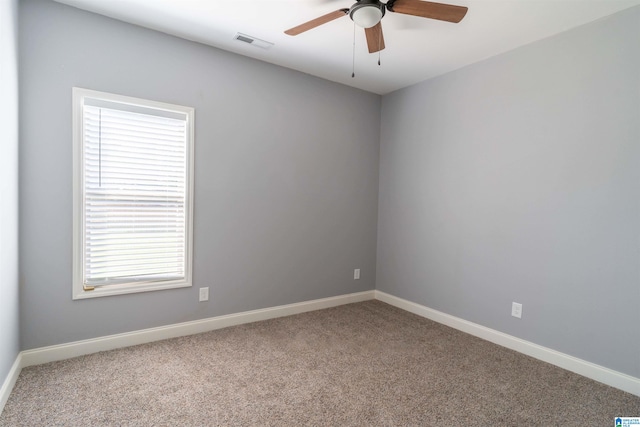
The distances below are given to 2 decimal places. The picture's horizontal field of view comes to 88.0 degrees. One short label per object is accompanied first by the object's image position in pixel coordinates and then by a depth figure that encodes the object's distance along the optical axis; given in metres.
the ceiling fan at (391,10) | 1.93
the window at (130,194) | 2.54
